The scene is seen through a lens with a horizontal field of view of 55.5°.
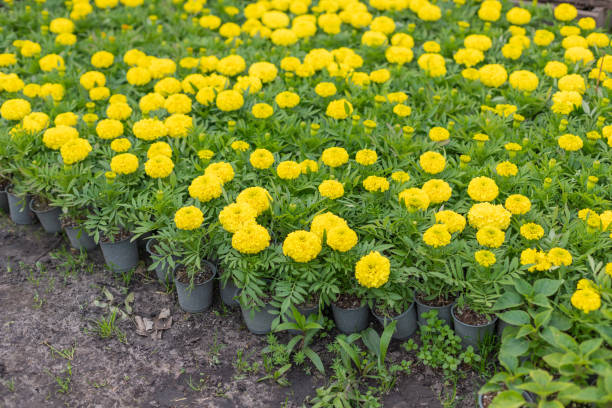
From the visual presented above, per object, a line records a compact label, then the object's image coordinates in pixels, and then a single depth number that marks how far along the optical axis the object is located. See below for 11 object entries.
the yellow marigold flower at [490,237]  3.01
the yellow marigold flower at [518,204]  3.23
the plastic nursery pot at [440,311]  3.22
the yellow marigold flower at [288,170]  3.55
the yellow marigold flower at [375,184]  3.47
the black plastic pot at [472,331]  3.09
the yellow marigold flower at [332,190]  3.41
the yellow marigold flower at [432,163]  3.56
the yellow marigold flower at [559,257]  2.95
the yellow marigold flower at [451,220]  3.17
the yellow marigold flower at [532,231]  3.10
